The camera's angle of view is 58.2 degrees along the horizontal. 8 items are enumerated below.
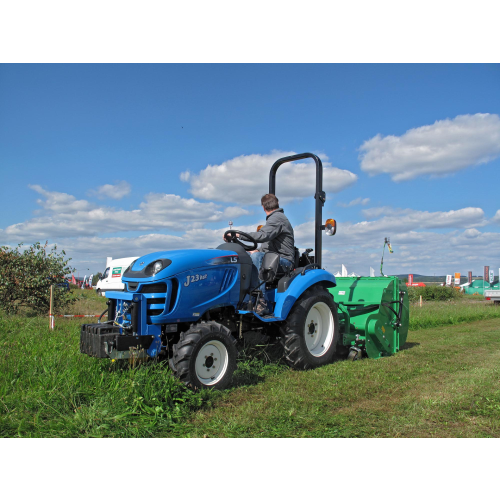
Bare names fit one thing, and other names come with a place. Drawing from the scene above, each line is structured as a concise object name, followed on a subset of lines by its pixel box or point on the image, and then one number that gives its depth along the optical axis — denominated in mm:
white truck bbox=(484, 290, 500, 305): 20500
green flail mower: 6652
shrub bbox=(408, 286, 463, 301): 23569
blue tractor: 4348
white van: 14703
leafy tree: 11216
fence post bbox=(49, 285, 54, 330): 7496
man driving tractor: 5520
